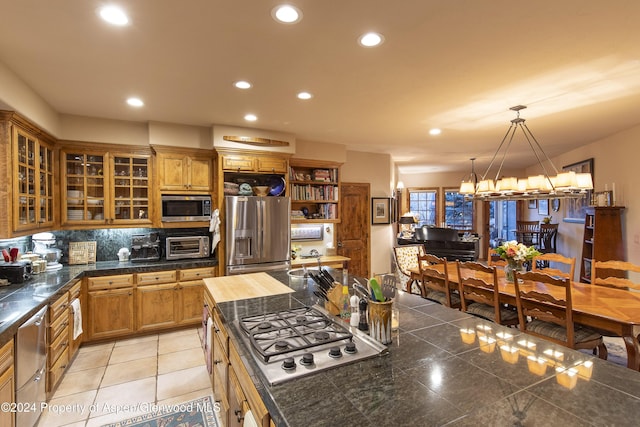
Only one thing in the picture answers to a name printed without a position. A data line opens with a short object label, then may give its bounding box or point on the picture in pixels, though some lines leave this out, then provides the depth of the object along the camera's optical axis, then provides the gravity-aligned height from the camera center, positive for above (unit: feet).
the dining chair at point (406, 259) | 15.62 -2.38
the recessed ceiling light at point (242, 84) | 9.29 +3.79
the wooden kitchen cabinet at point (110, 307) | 12.04 -3.58
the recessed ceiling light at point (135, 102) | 10.68 +3.82
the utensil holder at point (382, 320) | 4.86 -1.66
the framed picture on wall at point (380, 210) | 20.62 +0.09
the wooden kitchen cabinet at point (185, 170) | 13.55 +1.88
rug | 7.88 -5.17
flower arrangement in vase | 10.54 -1.45
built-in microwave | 13.61 +0.22
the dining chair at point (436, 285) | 11.37 -2.77
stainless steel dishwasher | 6.79 -3.53
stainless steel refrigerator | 13.88 -0.94
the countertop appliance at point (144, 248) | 13.60 -1.50
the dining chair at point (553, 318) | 8.06 -2.89
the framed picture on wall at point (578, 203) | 18.07 +0.40
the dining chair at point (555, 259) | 11.19 -1.92
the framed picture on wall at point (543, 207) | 25.27 +0.23
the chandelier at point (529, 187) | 10.71 +0.84
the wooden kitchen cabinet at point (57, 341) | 8.77 -3.69
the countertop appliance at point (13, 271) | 9.52 -1.70
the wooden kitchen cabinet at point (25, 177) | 8.84 +1.18
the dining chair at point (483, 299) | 9.86 -2.88
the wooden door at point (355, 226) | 19.58 -0.91
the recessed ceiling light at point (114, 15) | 5.90 +3.78
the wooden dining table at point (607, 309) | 7.39 -2.54
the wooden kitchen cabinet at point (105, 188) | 12.68 +1.06
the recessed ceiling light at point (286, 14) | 5.84 +3.74
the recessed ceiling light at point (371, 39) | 6.77 +3.73
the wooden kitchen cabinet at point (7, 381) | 6.05 -3.26
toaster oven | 13.88 -1.50
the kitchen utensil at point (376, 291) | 4.91 -1.22
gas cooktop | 4.14 -1.98
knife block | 6.04 -1.68
